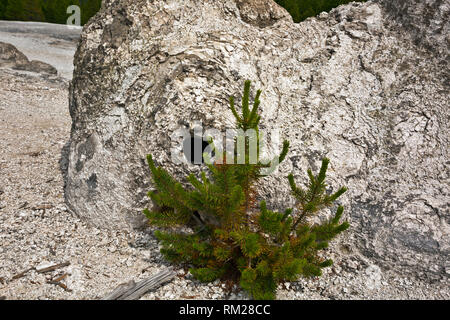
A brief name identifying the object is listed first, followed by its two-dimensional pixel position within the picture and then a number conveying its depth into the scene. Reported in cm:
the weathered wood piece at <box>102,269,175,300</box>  301
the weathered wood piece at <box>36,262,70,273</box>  338
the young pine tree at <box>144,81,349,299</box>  271
